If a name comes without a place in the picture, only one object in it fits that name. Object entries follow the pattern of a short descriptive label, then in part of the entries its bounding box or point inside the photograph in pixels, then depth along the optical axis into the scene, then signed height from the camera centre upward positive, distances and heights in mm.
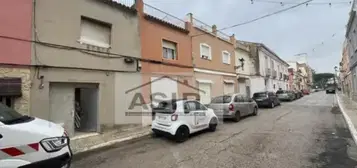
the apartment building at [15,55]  7340 +1295
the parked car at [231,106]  12750 -684
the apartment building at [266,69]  26766 +3096
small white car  8703 -929
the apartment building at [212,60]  16203 +2522
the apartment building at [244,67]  22670 +2634
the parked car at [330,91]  51366 +216
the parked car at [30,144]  3637 -758
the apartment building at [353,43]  17703 +4037
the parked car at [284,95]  28512 -278
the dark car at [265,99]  19906 -500
